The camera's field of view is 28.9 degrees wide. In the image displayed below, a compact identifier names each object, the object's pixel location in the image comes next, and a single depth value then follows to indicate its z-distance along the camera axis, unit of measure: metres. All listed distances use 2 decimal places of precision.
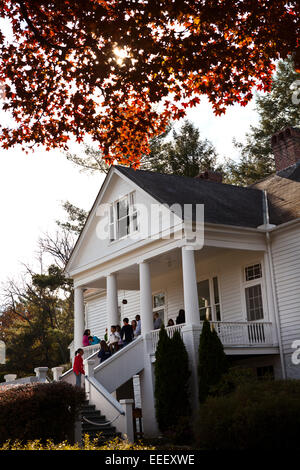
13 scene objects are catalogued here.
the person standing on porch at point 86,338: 22.84
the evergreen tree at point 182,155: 43.72
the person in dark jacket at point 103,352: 19.28
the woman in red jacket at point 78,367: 18.81
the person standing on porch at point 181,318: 19.71
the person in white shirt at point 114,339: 19.76
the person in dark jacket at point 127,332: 19.91
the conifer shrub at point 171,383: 16.77
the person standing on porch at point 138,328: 20.48
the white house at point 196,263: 18.52
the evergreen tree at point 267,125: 42.56
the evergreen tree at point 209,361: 16.53
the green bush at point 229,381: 15.74
